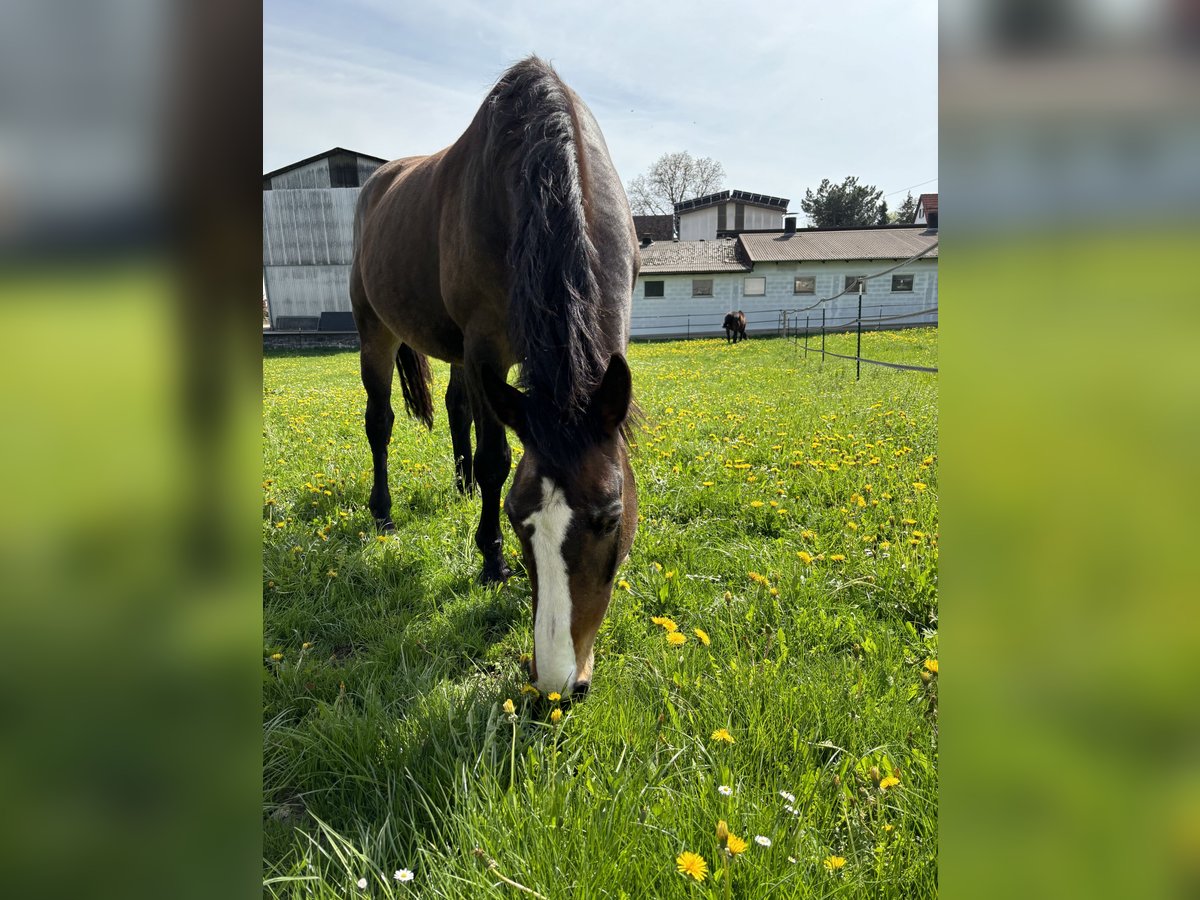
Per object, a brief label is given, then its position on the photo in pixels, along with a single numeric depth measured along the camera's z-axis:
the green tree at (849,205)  58.06
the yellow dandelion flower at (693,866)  1.28
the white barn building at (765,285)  29.98
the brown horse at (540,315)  2.00
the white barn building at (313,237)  25.45
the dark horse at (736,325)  24.68
